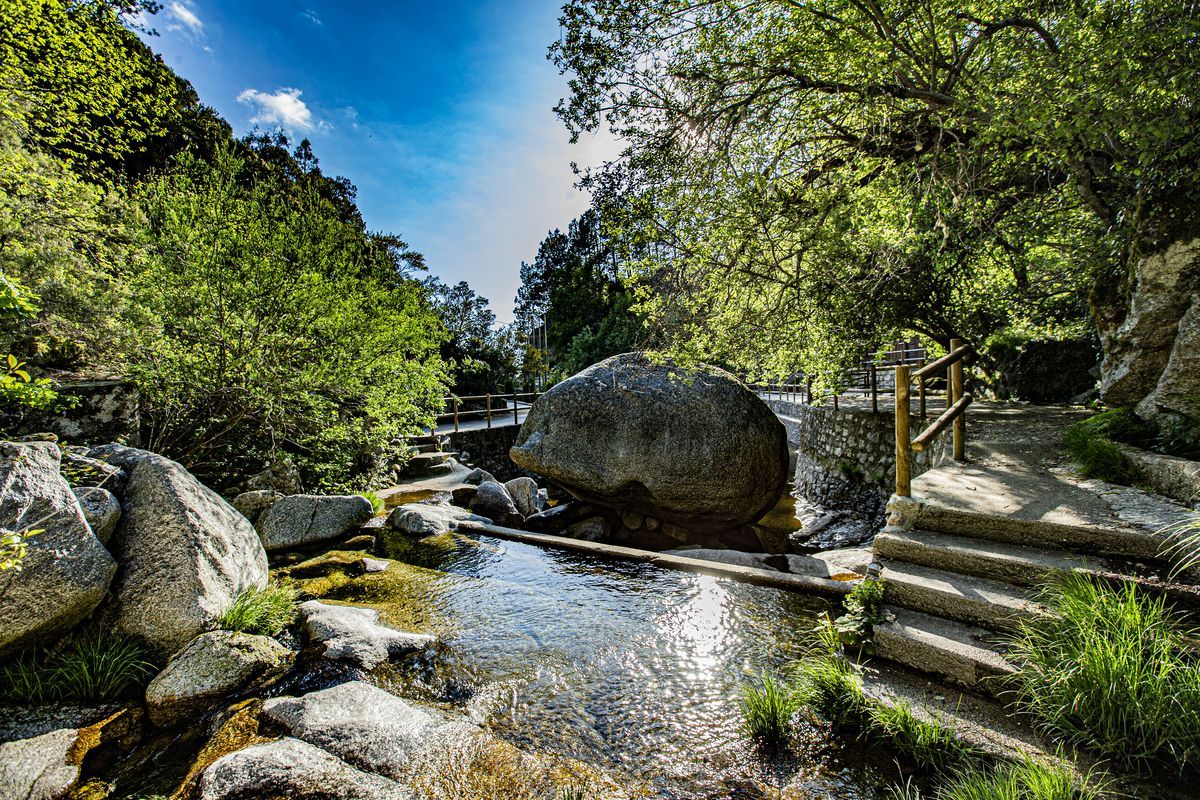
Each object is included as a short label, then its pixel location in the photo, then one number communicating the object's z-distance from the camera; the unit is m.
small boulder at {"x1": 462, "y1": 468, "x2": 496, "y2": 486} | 10.66
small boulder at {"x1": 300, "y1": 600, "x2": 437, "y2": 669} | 3.45
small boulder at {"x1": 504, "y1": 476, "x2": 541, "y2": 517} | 9.26
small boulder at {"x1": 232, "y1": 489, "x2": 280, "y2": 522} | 6.22
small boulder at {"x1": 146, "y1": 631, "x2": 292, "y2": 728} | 2.84
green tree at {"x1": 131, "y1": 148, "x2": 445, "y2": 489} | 6.07
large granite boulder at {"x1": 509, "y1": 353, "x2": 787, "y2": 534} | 7.42
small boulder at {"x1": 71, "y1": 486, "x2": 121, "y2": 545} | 3.38
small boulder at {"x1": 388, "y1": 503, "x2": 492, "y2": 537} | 6.77
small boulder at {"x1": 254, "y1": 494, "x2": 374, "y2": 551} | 5.91
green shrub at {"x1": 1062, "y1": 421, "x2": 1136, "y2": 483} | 3.99
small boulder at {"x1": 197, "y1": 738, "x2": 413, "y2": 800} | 2.04
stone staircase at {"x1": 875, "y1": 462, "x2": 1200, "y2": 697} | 2.64
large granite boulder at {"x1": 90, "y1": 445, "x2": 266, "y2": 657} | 3.24
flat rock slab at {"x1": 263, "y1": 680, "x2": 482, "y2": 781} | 2.38
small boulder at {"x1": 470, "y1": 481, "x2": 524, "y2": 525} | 8.47
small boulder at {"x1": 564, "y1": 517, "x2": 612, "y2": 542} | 7.60
